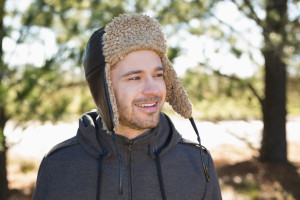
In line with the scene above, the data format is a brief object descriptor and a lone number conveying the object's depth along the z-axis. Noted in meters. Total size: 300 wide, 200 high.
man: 1.74
